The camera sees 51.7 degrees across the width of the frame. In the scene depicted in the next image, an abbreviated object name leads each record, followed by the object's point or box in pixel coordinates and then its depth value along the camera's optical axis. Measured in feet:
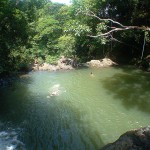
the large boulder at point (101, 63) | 47.90
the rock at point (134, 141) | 13.98
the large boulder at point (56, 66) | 46.93
